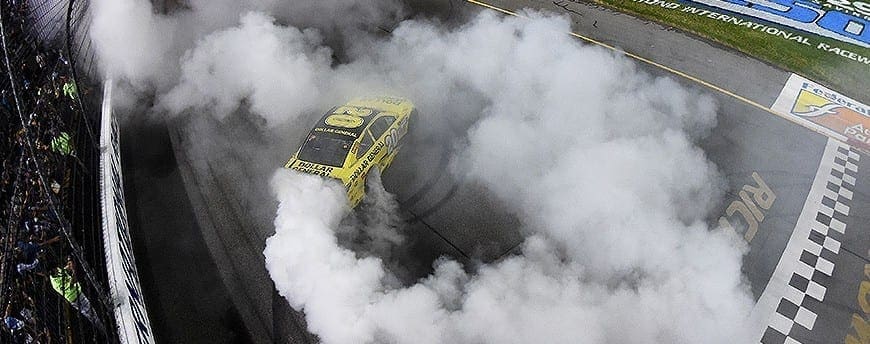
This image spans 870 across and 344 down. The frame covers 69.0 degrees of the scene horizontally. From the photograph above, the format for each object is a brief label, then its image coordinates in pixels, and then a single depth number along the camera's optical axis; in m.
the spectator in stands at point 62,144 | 11.59
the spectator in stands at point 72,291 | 8.70
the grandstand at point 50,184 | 8.74
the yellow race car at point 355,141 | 11.59
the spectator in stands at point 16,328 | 8.41
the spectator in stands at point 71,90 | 13.28
